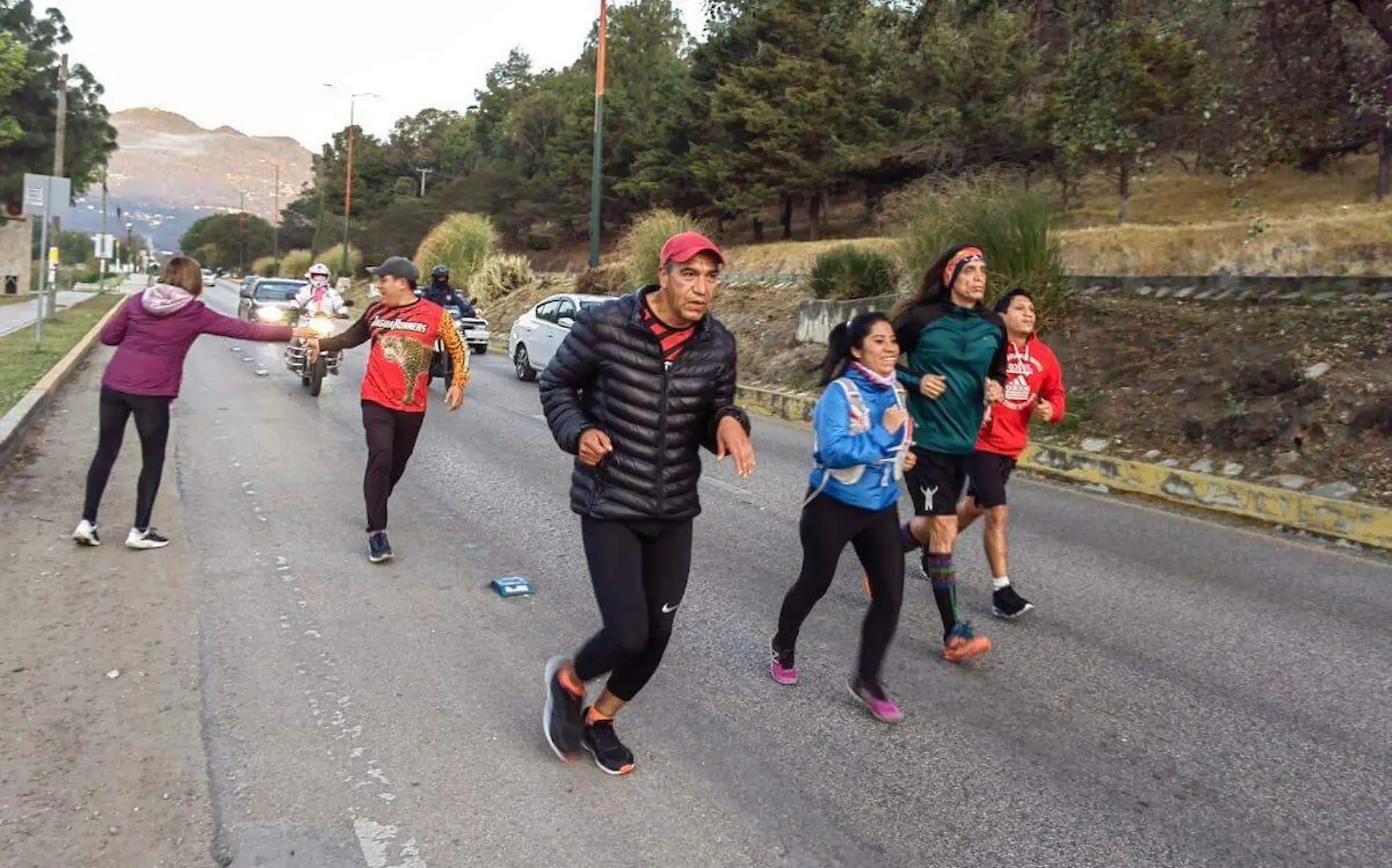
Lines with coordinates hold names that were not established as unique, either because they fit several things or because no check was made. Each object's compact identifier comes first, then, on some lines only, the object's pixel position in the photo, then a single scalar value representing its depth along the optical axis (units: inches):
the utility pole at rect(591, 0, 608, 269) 1056.6
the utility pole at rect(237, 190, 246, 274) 4944.6
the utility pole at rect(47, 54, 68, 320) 1238.1
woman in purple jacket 251.4
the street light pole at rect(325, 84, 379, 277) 2102.6
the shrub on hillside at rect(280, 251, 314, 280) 3171.8
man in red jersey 260.4
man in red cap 137.3
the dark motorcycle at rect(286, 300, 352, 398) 595.8
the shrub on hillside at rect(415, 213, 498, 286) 1585.9
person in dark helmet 546.9
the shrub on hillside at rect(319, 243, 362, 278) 2434.8
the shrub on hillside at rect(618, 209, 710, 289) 977.5
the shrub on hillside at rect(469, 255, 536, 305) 1446.9
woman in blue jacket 161.6
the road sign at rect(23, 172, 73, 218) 720.3
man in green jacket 193.2
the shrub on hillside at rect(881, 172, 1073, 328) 547.8
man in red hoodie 215.8
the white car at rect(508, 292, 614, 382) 719.1
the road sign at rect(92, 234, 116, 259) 2069.3
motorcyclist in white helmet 570.3
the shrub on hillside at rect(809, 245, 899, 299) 714.8
